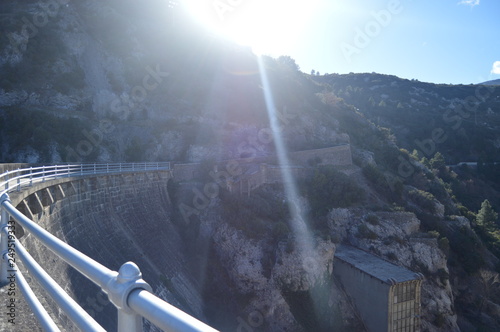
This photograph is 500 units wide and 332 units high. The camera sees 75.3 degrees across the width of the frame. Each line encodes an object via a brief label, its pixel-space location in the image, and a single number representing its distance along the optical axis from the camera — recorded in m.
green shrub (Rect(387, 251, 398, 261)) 24.25
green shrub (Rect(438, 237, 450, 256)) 25.86
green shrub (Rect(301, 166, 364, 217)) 28.25
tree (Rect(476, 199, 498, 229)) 37.56
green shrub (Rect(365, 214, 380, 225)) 26.16
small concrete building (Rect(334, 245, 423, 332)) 19.61
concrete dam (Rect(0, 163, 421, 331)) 17.86
